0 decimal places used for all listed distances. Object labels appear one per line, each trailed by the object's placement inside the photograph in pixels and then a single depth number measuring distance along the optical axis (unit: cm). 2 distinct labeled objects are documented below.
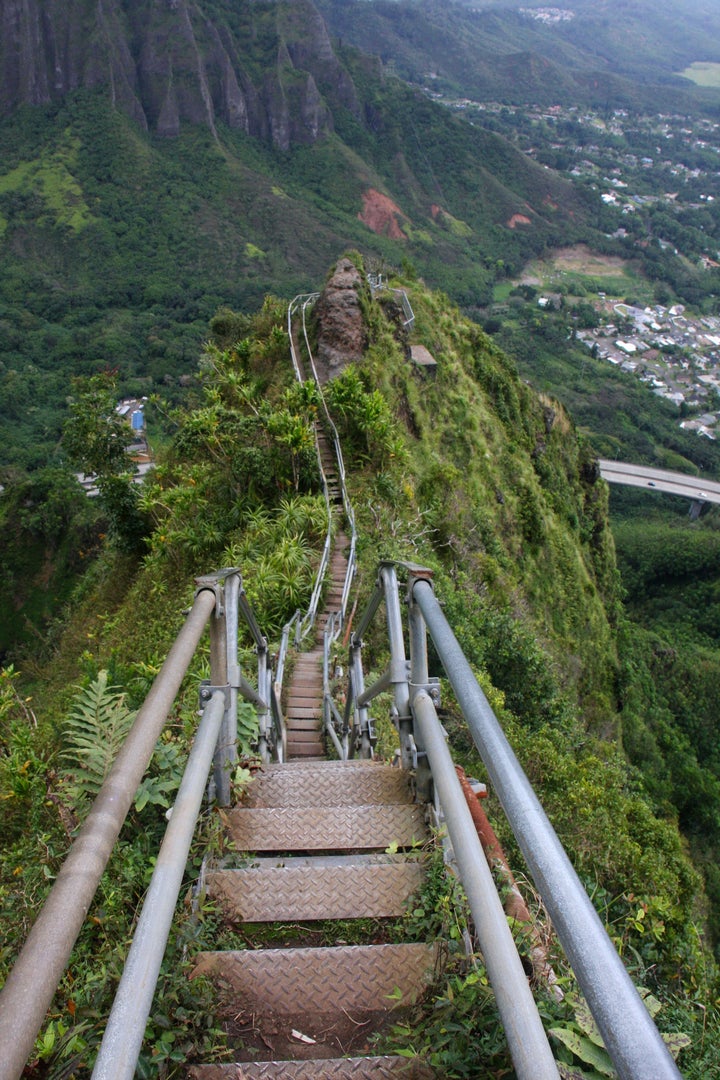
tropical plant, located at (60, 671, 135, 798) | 356
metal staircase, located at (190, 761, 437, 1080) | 212
